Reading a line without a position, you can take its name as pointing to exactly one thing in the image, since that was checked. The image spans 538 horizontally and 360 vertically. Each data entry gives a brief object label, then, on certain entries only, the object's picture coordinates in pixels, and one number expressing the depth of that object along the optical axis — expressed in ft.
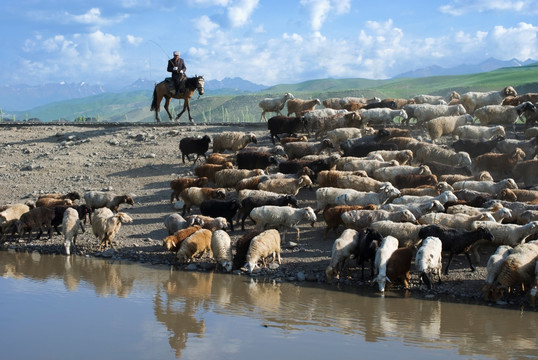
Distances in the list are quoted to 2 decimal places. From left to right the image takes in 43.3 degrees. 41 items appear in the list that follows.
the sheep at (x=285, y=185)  56.59
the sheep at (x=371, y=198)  51.90
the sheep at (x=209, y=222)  49.67
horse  87.25
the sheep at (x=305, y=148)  69.77
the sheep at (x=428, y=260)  39.86
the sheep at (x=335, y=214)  48.47
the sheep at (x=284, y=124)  77.77
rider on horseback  87.04
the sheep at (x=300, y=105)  91.61
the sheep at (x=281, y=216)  49.55
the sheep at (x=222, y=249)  44.88
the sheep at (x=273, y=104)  94.53
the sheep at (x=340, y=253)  42.09
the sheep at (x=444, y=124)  74.84
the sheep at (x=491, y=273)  38.45
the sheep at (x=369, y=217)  46.50
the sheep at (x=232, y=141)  74.90
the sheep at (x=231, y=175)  60.90
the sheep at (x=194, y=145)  71.97
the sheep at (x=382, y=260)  40.09
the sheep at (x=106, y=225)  50.08
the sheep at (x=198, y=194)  55.67
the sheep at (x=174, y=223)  50.75
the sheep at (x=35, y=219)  52.70
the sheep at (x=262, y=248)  43.73
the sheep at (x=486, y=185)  54.75
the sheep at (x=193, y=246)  45.78
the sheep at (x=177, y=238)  46.55
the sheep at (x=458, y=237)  42.55
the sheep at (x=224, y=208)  52.70
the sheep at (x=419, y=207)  47.98
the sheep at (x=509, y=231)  42.83
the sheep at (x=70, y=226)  50.29
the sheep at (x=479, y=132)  73.36
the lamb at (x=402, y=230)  44.11
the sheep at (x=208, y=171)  63.05
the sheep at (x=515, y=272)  37.88
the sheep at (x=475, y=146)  68.90
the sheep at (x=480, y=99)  87.92
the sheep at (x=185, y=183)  59.72
